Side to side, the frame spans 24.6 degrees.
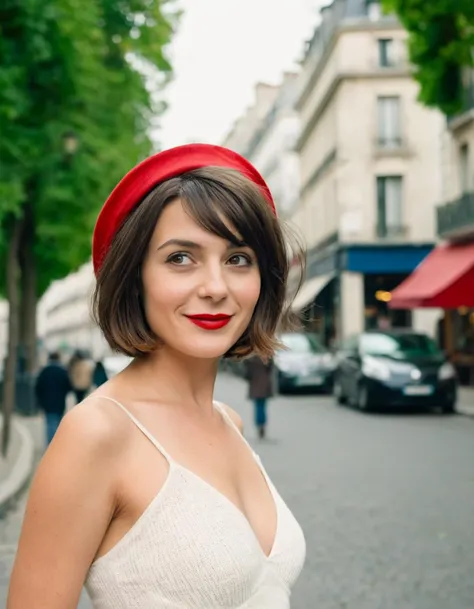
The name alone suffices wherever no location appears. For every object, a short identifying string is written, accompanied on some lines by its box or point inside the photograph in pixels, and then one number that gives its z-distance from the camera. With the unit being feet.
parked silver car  88.84
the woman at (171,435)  5.37
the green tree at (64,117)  45.52
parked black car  66.13
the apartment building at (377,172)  133.80
